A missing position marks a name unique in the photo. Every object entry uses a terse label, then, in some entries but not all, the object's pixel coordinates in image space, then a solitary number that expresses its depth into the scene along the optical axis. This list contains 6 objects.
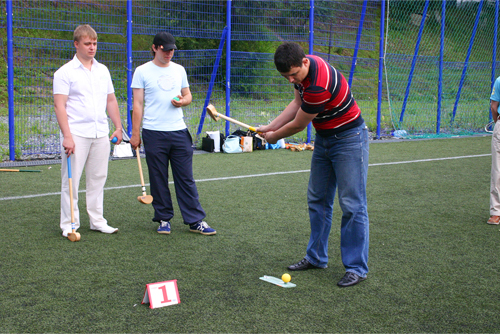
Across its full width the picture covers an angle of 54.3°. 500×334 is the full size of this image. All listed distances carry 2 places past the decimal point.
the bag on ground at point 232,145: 9.98
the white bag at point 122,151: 9.11
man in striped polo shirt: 3.27
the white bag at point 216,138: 10.03
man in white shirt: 4.48
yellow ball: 3.52
